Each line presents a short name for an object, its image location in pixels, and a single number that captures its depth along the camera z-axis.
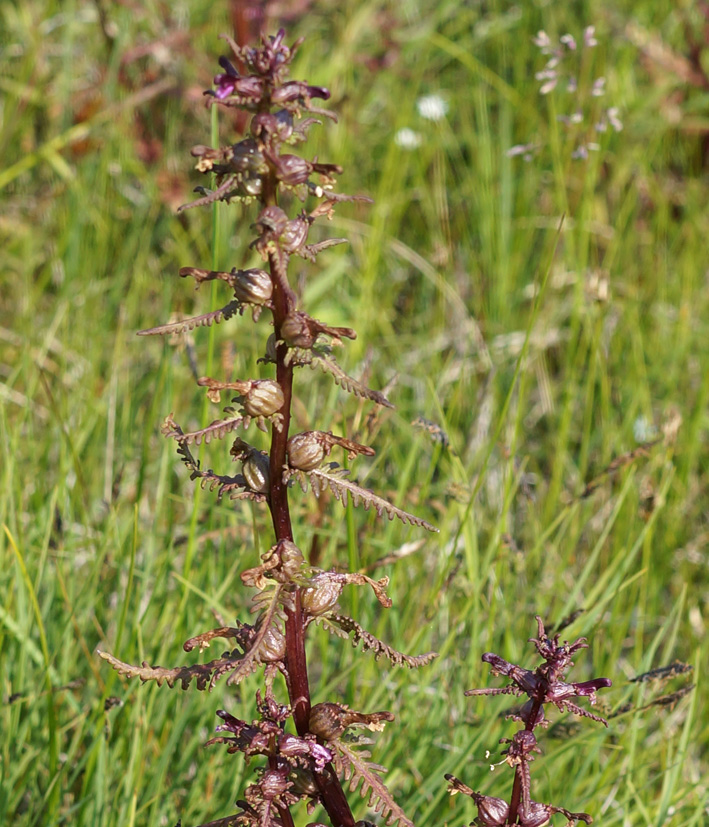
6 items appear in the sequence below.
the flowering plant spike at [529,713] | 2.55
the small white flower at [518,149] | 5.31
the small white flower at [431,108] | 8.30
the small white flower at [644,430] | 6.37
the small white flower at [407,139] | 8.48
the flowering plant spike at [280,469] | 2.41
